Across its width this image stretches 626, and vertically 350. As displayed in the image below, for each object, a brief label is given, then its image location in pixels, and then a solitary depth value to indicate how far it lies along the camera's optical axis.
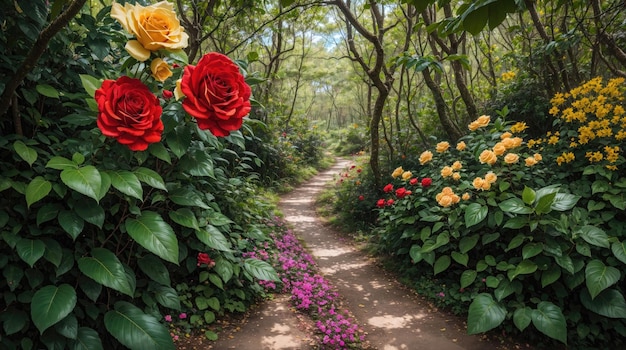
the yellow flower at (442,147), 4.49
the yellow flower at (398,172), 4.77
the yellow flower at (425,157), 4.55
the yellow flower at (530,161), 3.47
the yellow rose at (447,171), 3.93
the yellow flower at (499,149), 3.55
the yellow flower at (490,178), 3.42
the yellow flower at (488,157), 3.55
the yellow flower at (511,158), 3.46
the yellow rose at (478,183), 3.43
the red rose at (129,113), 1.17
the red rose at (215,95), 1.18
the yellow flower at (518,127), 3.98
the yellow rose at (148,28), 1.14
